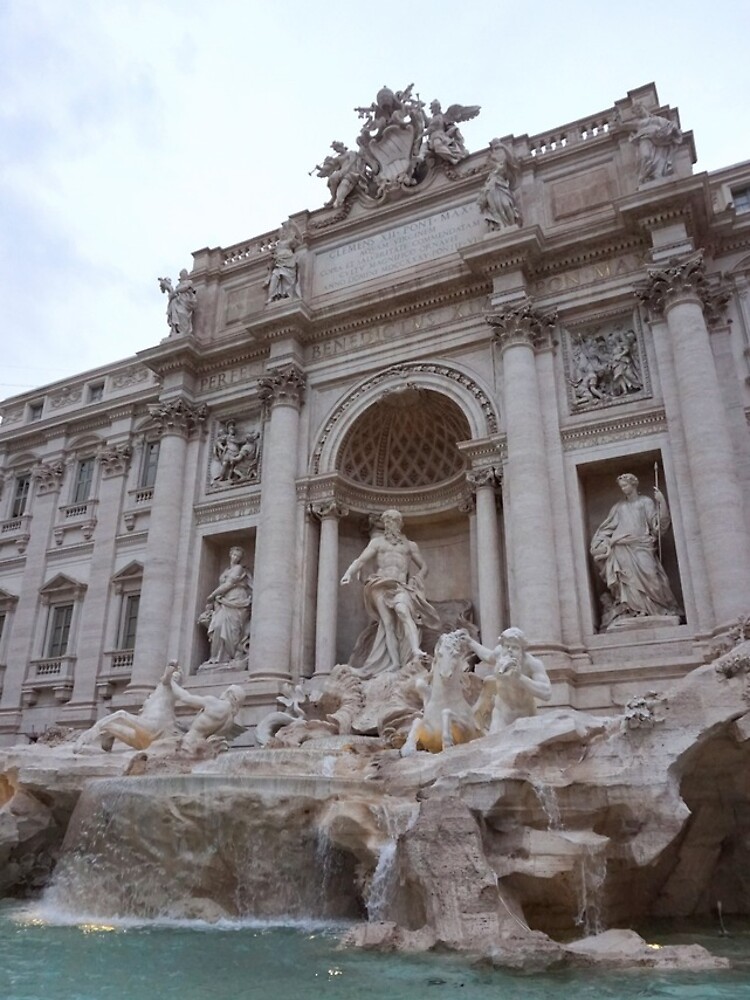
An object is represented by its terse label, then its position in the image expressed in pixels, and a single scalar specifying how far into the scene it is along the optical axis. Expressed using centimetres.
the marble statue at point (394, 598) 1574
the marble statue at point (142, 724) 1358
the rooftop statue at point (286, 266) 1967
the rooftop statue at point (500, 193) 1727
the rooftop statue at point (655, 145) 1616
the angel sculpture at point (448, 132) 1934
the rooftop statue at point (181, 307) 2092
